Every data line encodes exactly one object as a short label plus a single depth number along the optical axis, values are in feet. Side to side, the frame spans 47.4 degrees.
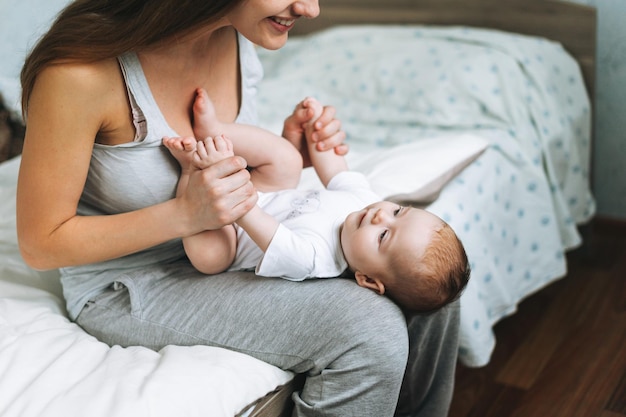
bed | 3.52
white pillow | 5.24
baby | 3.86
